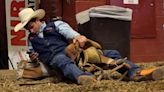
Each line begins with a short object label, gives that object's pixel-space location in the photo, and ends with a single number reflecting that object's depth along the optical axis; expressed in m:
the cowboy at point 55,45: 5.78
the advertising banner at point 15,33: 10.25
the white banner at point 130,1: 9.04
